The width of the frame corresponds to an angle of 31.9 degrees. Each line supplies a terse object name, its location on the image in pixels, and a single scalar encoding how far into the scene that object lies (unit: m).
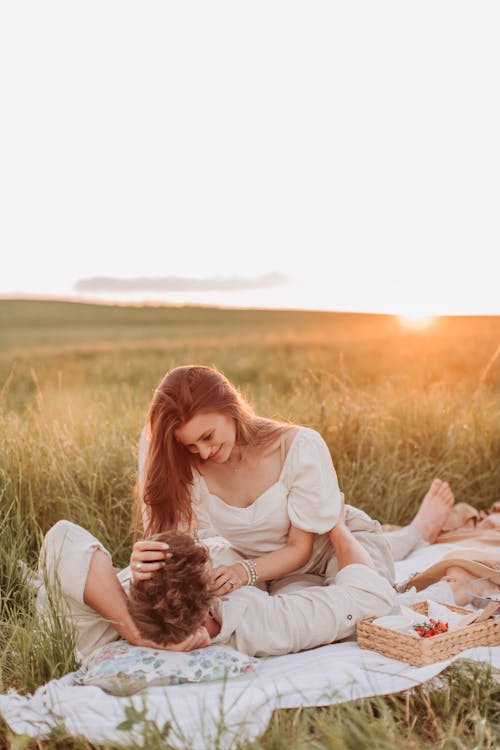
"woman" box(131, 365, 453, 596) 3.53
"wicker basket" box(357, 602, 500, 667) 3.09
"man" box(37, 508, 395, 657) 3.04
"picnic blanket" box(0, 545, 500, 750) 2.63
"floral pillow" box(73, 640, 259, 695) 2.99
